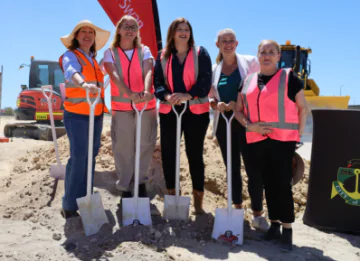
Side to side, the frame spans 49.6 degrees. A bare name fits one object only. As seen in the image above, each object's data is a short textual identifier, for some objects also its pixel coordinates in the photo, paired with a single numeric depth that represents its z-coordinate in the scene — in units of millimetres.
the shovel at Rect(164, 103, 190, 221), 3840
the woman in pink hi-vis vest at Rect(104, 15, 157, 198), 3748
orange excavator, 11531
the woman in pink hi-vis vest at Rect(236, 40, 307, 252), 3284
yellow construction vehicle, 13586
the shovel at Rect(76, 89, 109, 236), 3516
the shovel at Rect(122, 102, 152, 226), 3680
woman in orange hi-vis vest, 3668
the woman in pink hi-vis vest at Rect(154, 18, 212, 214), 3736
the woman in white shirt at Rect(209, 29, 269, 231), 3766
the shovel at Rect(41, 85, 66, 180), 4719
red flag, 5027
